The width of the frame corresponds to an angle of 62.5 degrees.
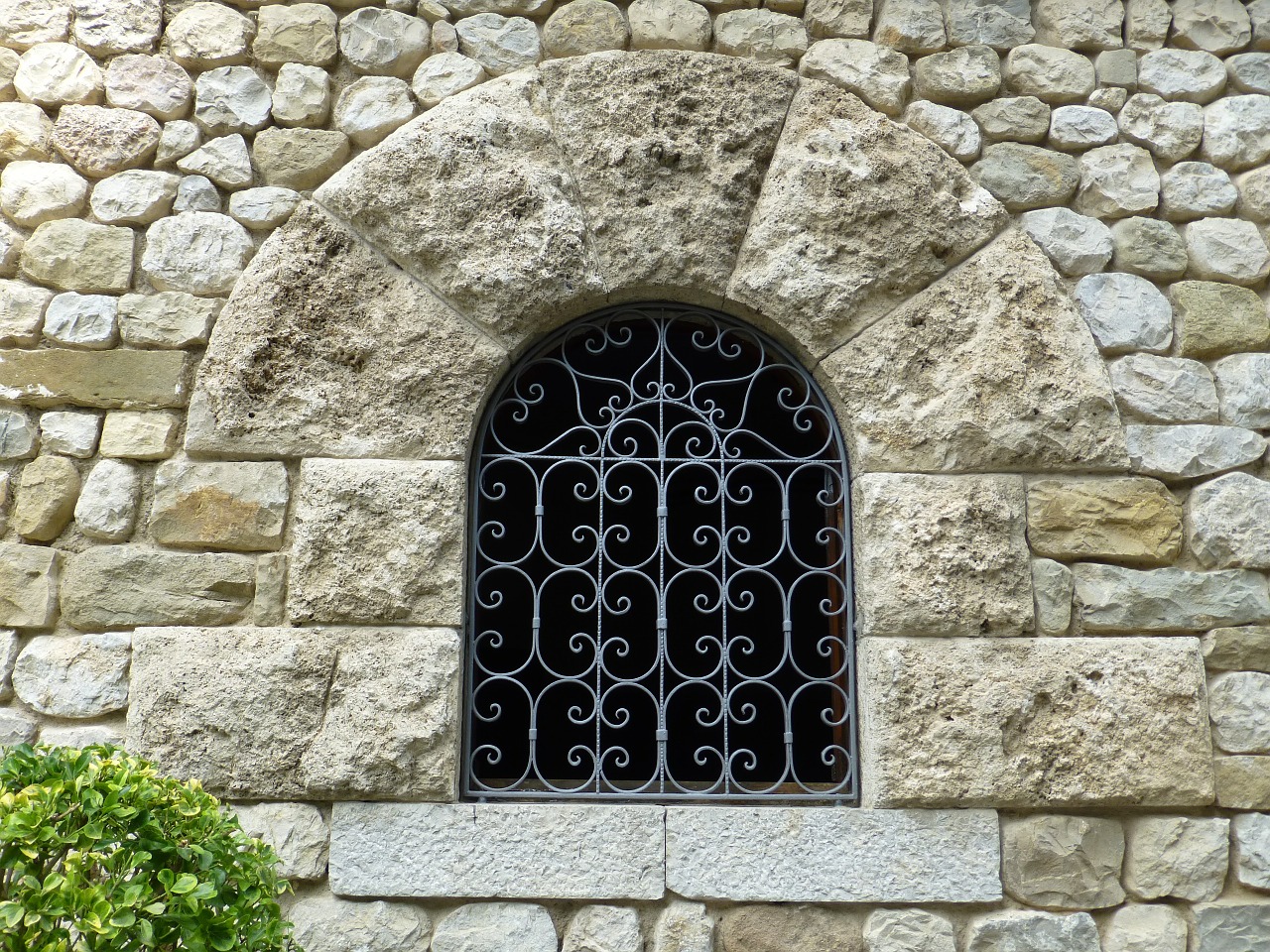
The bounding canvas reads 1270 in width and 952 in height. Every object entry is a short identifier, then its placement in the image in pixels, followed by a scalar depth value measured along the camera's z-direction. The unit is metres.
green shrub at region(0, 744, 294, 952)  1.81
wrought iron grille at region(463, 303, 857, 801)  2.68
